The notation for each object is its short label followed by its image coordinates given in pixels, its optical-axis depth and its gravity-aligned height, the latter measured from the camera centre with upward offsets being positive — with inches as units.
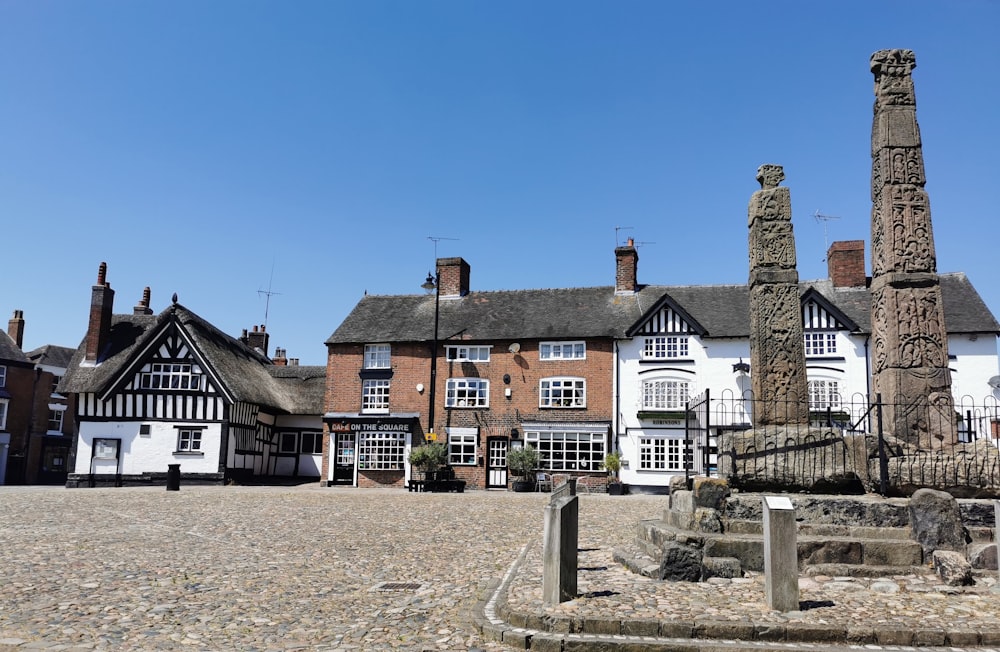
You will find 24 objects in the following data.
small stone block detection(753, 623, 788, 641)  251.3 -60.8
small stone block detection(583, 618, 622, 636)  259.3 -61.7
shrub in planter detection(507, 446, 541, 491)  1203.9 -37.1
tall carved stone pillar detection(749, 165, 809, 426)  430.9 +72.1
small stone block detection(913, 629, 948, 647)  247.1 -60.4
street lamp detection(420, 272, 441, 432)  1286.9 +214.3
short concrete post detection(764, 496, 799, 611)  276.8 -40.7
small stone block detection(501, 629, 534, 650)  253.6 -65.2
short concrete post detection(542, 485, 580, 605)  289.3 -42.3
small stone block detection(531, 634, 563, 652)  249.3 -65.3
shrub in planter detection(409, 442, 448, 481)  1192.8 -28.1
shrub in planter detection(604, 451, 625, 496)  1160.3 -38.8
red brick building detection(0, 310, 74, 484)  1630.2 +26.5
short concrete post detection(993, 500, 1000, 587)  311.7 -29.2
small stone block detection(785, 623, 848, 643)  250.7 -60.8
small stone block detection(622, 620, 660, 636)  255.9 -61.2
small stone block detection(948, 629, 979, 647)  246.1 -60.2
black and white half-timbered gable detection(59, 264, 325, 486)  1314.0 +47.1
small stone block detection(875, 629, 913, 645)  248.7 -60.8
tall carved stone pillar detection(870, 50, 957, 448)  398.3 +83.8
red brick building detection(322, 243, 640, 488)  1256.2 +89.1
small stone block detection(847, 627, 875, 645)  248.8 -60.9
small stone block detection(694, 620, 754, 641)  252.8 -60.7
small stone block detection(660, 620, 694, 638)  253.9 -60.8
